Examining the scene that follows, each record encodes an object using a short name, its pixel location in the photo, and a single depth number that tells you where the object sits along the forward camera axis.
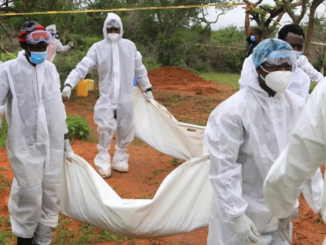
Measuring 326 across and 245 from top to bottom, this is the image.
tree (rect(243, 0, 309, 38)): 8.73
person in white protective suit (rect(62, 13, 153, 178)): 5.44
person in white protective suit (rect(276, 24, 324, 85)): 4.22
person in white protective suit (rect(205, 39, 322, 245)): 2.29
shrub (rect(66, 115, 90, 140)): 7.39
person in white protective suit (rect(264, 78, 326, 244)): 1.37
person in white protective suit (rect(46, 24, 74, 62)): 7.97
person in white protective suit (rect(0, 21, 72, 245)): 3.27
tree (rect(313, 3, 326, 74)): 17.37
